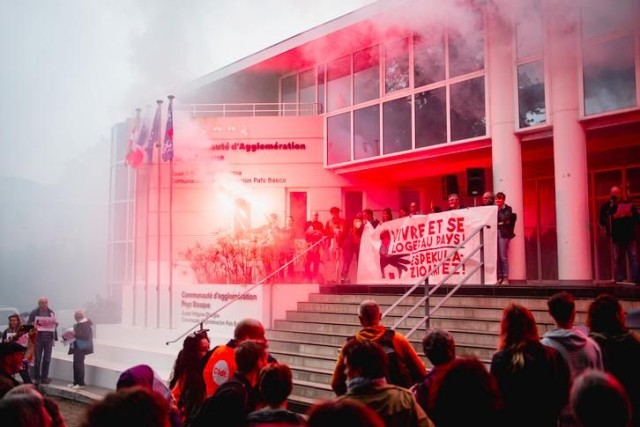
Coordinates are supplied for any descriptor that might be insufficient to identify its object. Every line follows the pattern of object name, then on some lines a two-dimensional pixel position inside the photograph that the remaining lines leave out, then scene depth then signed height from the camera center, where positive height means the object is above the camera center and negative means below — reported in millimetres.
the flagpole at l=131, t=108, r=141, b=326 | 17703 +972
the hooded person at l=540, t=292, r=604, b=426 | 4523 -483
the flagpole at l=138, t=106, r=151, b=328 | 16969 +2122
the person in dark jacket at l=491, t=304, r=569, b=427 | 4188 -639
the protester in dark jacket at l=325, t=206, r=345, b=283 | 15727 +902
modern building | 13203 +3611
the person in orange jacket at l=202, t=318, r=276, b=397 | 5250 -666
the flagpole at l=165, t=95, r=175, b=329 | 16016 -702
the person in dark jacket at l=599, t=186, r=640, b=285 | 10602 +675
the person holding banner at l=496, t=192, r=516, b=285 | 11625 +639
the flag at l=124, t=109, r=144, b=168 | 18906 +3571
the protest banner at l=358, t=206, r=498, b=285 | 11953 +533
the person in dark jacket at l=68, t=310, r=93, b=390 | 14109 -1495
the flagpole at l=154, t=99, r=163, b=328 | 16547 +2540
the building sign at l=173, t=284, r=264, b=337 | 14023 -658
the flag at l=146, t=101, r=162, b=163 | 18031 +3793
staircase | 9633 -802
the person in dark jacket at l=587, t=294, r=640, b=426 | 4496 -482
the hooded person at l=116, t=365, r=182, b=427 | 4316 -673
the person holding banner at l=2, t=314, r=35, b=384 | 12644 -1107
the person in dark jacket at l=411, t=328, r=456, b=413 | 4289 -474
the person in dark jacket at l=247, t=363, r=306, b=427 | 3645 -698
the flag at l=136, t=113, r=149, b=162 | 18656 +3944
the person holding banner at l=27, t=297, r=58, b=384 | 14602 -1306
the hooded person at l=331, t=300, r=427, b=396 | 5148 -637
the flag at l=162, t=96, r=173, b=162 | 17344 +3572
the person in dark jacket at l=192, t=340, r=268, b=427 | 4004 -737
